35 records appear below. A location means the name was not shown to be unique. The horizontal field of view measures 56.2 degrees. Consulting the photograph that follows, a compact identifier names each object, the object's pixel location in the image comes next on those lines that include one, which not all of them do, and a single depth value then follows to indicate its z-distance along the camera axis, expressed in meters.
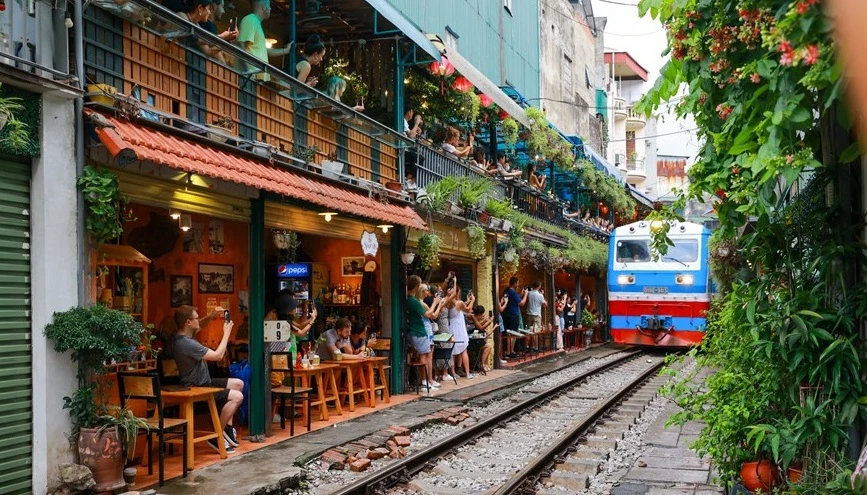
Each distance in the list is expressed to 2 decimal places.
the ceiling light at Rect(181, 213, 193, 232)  9.93
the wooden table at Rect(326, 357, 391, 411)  11.86
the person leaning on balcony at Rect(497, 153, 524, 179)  21.02
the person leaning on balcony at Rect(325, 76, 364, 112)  12.68
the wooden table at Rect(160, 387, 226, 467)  7.98
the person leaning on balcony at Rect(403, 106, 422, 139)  15.18
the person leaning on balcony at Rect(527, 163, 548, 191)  24.61
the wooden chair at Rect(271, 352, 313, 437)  10.15
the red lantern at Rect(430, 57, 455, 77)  15.02
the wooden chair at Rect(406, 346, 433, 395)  14.44
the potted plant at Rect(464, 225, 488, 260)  17.23
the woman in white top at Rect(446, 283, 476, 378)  16.17
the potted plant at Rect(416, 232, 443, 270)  15.23
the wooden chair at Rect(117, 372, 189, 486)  7.43
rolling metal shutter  6.55
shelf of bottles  14.84
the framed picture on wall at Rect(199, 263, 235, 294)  11.41
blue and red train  21.73
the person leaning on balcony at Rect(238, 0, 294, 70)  10.09
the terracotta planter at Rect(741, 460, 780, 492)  6.03
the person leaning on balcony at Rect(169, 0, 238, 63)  8.88
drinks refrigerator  12.38
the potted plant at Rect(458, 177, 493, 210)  16.78
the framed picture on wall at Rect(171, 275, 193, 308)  11.05
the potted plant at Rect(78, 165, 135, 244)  7.10
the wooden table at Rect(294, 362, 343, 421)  10.95
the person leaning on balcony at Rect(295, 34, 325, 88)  11.73
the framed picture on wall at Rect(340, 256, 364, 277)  14.84
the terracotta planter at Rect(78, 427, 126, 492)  6.77
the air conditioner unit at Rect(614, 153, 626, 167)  56.03
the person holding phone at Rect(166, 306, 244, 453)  8.57
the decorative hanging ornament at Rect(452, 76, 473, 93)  16.47
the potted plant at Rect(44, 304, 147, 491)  6.75
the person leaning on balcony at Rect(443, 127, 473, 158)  17.44
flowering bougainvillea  3.60
